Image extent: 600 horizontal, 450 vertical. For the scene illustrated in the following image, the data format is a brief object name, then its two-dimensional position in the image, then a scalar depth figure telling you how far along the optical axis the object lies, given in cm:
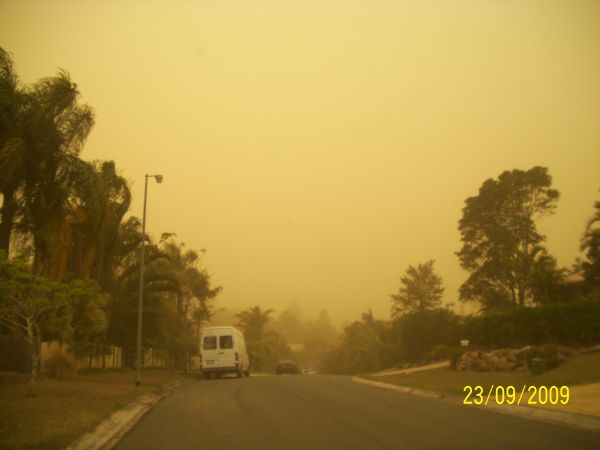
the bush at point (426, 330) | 4725
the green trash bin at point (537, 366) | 2139
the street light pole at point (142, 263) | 2445
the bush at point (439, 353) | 3850
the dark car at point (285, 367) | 4622
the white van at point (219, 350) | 3155
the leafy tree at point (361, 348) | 6000
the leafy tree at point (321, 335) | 12275
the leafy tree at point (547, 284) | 3416
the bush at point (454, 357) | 2941
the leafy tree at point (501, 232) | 4519
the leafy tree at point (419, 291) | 6131
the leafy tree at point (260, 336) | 6481
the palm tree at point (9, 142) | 1998
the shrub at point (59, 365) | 2194
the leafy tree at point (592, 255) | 2871
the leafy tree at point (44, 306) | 1530
